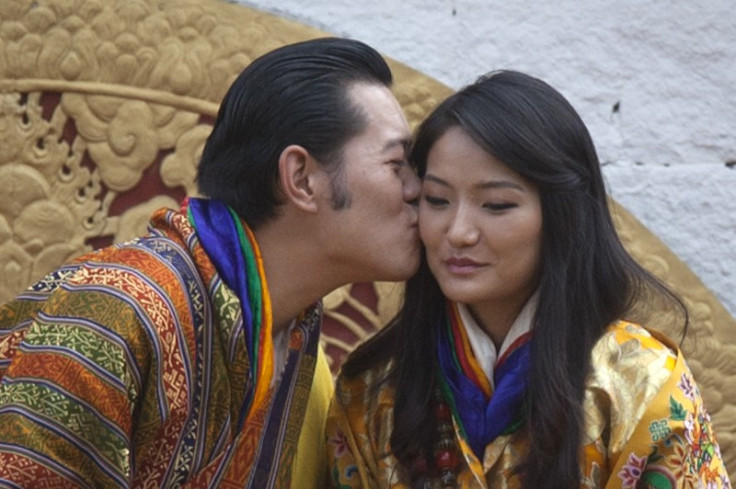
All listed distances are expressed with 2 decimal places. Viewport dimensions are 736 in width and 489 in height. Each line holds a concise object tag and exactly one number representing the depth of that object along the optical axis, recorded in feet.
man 20.51
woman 21.53
